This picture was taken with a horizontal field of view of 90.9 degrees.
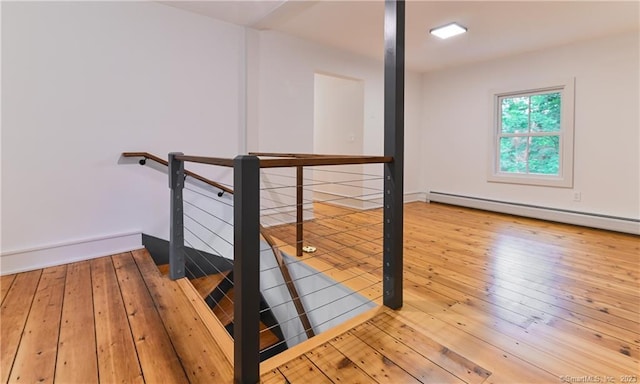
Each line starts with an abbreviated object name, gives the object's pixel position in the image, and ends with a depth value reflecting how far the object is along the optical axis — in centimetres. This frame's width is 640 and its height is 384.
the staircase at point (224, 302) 264
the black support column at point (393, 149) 166
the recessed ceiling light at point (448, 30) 330
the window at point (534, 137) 399
